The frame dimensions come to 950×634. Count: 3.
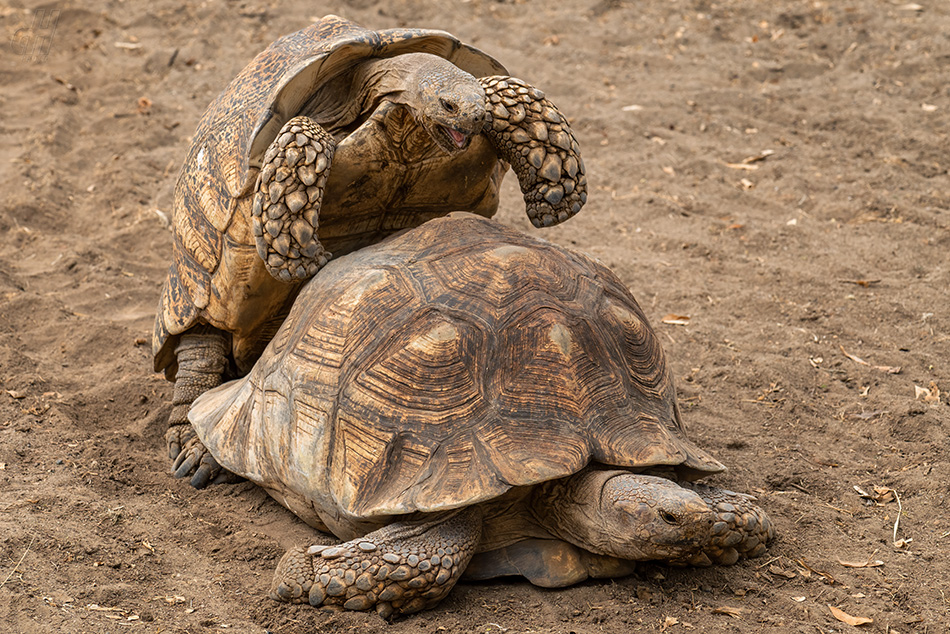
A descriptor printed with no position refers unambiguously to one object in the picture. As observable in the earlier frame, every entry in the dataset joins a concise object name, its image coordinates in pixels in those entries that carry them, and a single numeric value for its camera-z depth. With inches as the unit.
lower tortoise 211.3
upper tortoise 245.0
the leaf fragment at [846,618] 211.2
